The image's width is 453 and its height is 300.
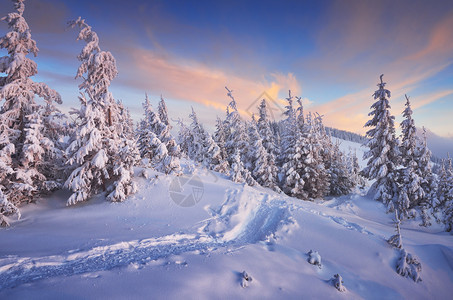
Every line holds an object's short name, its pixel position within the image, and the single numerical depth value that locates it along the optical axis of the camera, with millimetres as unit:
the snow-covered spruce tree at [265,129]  28711
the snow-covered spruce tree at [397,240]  7479
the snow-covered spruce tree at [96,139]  11352
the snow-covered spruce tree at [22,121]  10641
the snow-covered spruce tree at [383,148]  19234
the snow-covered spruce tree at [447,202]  14230
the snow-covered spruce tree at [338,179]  30844
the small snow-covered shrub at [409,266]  6445
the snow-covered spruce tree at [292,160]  24012
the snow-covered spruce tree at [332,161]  31302
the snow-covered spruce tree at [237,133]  27891
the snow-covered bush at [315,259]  6629
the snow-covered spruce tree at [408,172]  18094
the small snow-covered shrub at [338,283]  5506
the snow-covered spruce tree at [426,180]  18042
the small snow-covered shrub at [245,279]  4896
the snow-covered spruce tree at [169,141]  16338
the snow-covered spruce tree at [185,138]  40812
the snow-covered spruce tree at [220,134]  34769
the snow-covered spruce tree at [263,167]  24188
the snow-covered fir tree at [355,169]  53559
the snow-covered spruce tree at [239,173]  18672
